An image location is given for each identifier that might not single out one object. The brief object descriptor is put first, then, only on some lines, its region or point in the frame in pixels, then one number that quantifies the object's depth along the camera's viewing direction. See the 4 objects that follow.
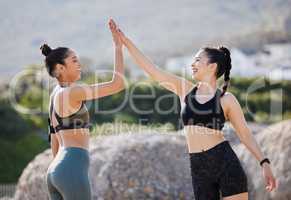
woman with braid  9.10
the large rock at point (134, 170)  15.57
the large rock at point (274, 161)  14.07
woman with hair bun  8.63
